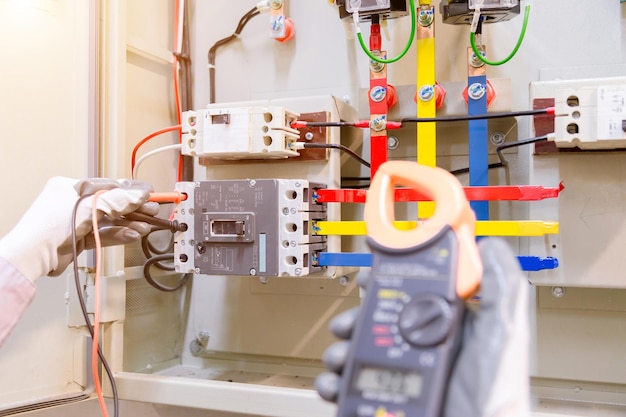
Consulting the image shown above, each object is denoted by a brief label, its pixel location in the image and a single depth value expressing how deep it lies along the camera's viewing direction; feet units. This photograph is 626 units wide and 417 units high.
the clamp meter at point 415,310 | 1.65
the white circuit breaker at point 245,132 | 3.96
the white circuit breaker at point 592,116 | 3.35
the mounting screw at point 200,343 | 4.99
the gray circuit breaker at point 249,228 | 3.84
